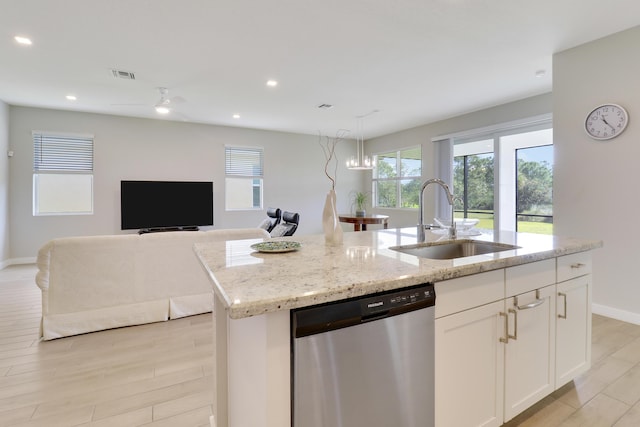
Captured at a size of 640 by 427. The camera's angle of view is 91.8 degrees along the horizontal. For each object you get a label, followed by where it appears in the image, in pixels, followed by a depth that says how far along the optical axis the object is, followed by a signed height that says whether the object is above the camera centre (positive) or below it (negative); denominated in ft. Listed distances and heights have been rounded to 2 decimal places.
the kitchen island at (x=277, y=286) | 2.78 -0.74
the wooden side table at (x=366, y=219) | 17.90 -0.44
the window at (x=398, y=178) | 22.06 +2.57
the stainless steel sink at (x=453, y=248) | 5.70 -0.71
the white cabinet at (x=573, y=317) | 5.34 -1.91
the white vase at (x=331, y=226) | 5.62 -0.27
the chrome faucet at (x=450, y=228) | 6.36 -0.24
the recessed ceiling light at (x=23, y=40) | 9.44 +5.30
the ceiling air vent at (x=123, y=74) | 11.87 +5.36
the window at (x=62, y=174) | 17.01 +2.11
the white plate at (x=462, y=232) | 6.71 -0.46
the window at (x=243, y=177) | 21.52 +2.43
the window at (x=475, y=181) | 16.78 +1.77
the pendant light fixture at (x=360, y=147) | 19.24 +5.61
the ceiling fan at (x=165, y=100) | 13.85 +5.44
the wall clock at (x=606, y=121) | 9.21 +2.76
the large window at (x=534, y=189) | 14.19 +1.05
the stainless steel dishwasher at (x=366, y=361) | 2.84 -1.53
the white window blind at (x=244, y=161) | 21.47 +3.59
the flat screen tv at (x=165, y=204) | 18.25 +0.46
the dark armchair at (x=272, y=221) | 15.72 -0.47
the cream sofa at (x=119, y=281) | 8.21 -1.97
